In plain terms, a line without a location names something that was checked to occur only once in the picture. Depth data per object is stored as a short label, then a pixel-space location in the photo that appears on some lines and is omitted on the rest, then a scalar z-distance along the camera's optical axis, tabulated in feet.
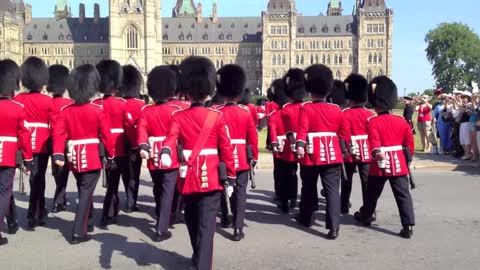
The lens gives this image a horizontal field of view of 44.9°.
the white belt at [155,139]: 24.49
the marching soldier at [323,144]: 23.90
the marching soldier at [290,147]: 28.78
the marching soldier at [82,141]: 22.94
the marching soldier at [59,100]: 28.04
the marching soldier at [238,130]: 23.34
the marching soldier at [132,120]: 27.25
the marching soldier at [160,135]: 23.35
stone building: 304.30
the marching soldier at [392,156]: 23.89
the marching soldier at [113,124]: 26.30
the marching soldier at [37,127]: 25.58
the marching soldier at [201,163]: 18.01
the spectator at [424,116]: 54.46
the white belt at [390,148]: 24.23
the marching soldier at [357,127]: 27.17
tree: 261.24
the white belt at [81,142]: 23.15
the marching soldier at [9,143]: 22.58
